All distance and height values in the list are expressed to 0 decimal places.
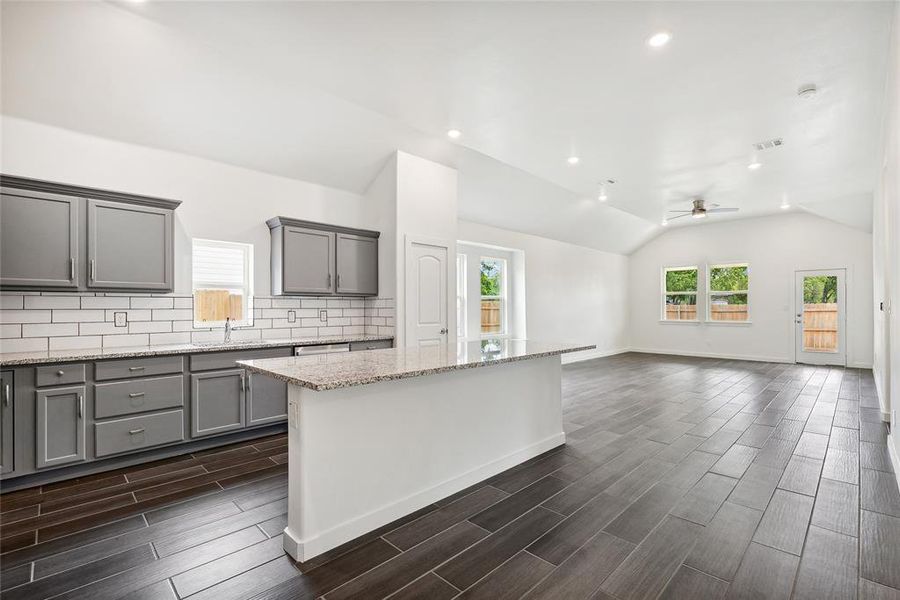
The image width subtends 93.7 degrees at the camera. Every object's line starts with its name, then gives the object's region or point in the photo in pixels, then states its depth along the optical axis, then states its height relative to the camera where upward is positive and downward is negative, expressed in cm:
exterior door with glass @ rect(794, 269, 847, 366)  816 -34
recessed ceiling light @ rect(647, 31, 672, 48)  278 +176
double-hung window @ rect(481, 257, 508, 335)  747 +11
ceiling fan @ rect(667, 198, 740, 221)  702 +153
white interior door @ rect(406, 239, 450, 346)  496 +13
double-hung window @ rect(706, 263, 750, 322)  932 +19
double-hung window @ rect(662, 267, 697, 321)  1005 +19
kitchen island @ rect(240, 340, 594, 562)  213 -78
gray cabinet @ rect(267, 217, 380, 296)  446 +50
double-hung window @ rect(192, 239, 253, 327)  418 +22
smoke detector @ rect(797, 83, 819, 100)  341 +173
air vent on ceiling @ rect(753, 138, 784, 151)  459 +174
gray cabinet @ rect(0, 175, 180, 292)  303 +52
